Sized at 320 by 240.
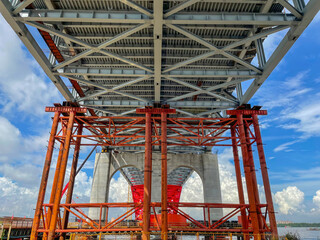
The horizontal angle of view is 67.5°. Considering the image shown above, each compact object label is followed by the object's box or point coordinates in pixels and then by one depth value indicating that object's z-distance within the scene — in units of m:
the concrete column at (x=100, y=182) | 36.69
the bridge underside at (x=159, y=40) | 15.71
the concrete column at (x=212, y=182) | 36.50
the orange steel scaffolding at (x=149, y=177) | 19.97
